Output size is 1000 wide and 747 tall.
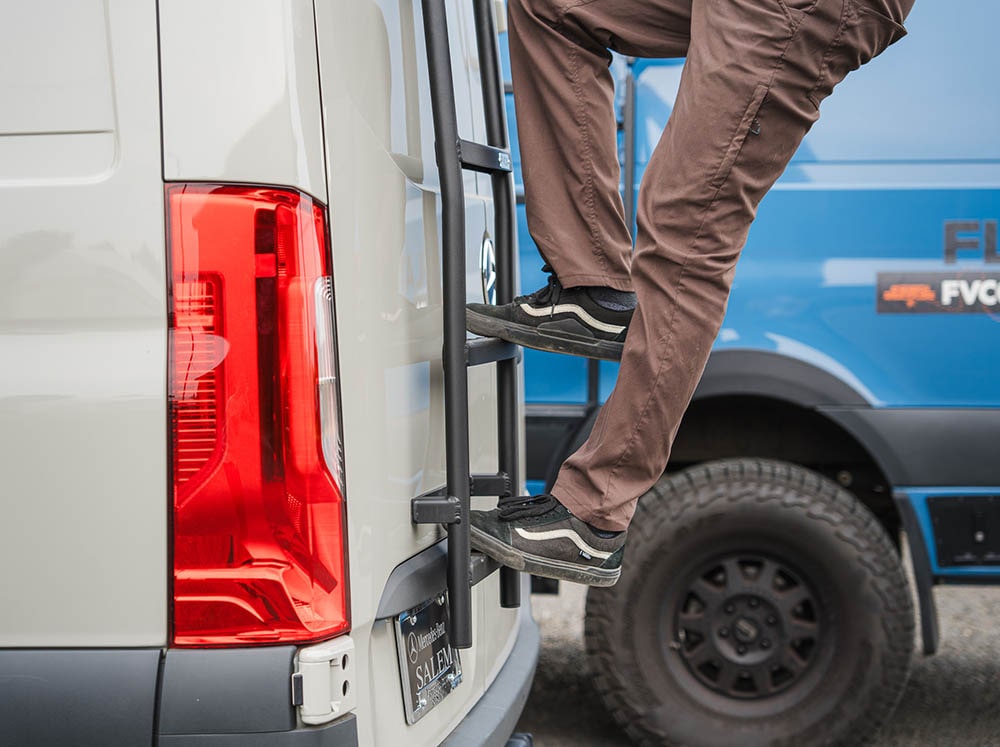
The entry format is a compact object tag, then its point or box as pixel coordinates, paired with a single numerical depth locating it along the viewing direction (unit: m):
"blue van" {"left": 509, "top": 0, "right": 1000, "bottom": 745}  3.39
